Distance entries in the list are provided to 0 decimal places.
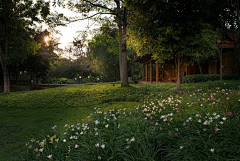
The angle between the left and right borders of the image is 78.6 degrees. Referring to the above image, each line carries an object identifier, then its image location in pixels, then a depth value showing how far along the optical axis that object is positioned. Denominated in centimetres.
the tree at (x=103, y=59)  2347
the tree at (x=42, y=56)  2027
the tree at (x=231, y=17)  838
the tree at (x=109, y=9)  1183
